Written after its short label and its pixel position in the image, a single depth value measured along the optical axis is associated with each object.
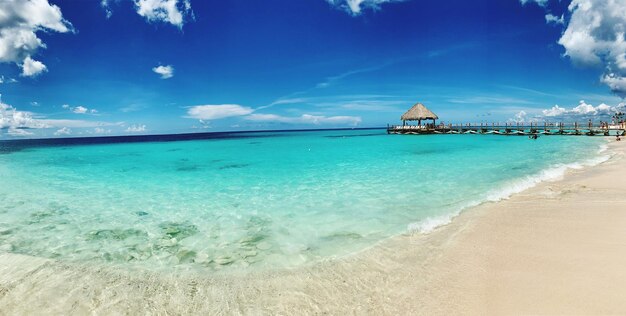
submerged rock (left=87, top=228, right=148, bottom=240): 5.53
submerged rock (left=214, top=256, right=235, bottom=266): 4.34
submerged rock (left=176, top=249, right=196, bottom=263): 4.48
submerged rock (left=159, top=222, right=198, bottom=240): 5.64
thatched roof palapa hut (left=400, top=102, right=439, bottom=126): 48.59
